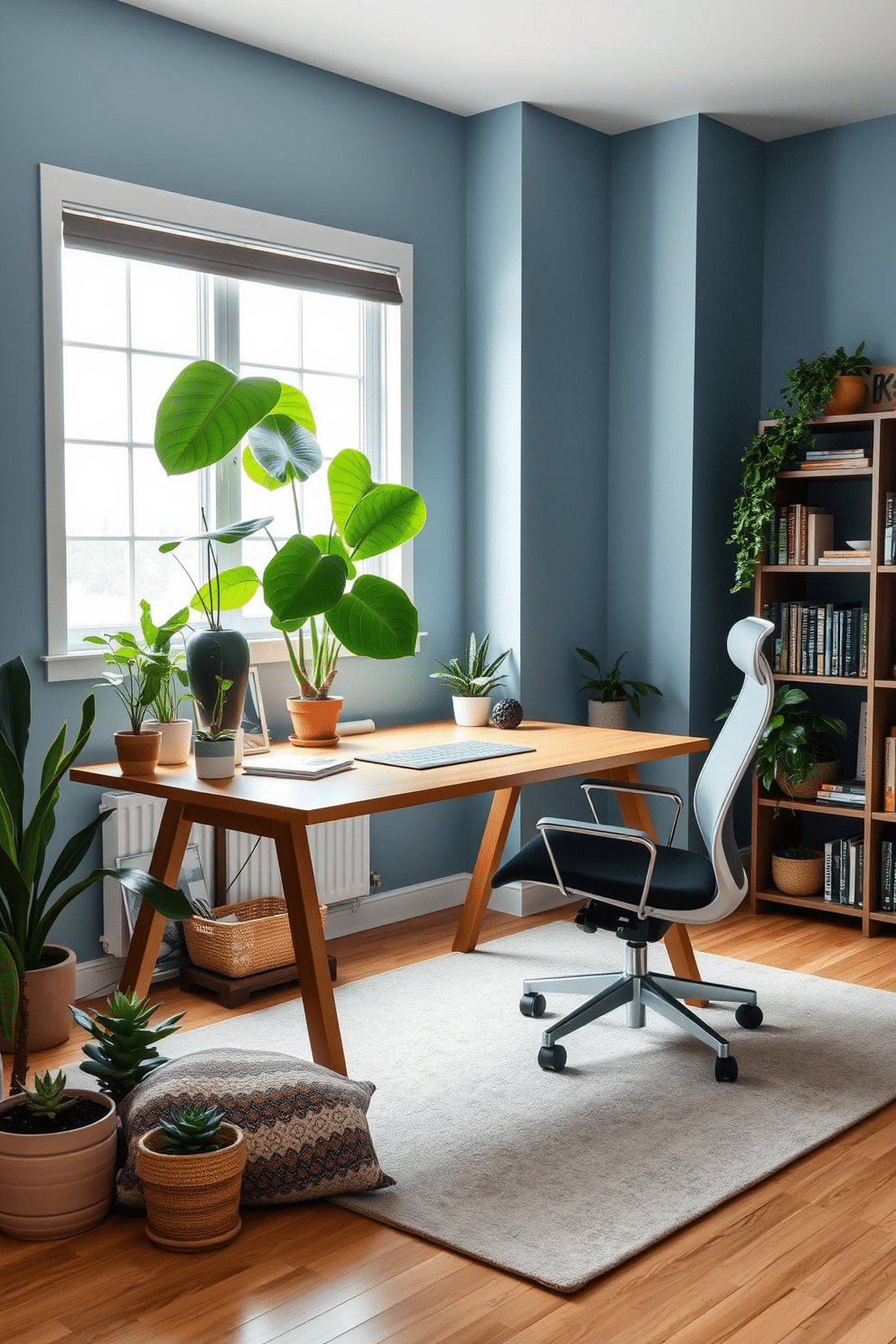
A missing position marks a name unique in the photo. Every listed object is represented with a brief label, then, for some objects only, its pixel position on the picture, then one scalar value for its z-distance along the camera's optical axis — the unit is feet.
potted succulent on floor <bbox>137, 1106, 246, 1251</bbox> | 7.43
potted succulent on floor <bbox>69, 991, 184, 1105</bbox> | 8.51
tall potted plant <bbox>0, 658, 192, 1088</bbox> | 8.68
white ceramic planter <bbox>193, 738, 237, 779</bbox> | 10.21
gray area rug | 7.84
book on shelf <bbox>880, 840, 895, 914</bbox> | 14.19
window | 11.51
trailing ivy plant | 14.43
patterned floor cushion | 7.98
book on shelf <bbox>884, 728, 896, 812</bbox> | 14.15
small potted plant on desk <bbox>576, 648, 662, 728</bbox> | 15.38
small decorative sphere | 13.50
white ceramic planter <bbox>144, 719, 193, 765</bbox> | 10.90
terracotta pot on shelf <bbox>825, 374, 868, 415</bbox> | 14.64
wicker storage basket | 11.75
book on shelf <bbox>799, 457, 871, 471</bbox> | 14.26
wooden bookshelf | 14.07
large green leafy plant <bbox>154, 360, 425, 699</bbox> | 10.80
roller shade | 11.59
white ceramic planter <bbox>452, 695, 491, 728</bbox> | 13.70
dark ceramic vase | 10.67
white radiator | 11.80
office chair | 9.83
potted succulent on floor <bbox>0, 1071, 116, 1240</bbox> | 7.63
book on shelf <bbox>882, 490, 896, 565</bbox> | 13.92
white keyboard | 11.13
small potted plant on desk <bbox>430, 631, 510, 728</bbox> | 13.74
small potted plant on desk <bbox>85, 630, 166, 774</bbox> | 10.42
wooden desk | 9.27
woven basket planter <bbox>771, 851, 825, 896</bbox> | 14.93
